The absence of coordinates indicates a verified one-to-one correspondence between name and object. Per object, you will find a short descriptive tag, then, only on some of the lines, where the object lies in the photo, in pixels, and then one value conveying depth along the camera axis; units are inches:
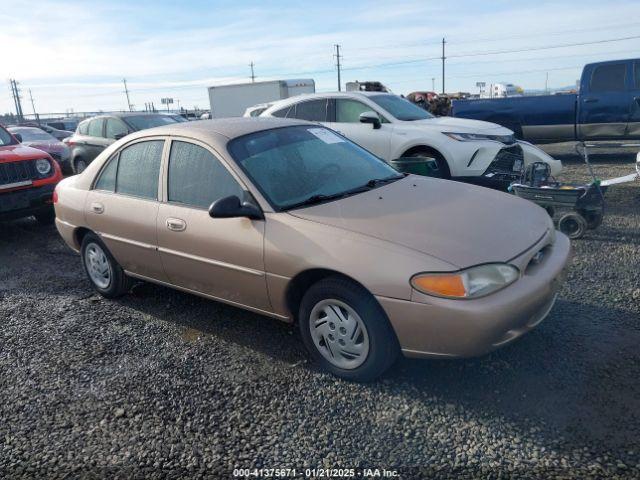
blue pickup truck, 408.8
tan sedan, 105.8
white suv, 276.1
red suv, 268.5
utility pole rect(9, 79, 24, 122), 2244.7
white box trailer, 822.5
